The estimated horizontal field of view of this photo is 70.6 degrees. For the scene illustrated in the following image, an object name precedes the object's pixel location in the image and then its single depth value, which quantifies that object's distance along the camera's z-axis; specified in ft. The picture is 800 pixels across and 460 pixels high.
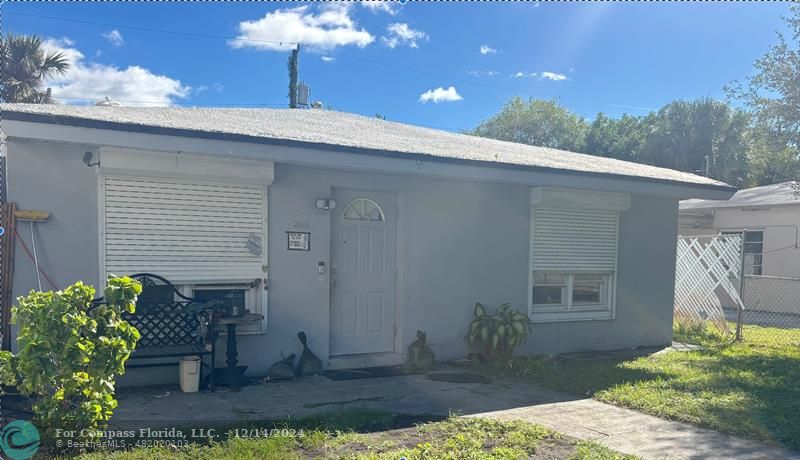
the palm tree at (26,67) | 54.08
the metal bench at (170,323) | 19.57
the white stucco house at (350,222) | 19.52
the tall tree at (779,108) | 32.60
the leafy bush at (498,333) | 25.75
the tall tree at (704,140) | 88.74
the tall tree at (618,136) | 102.63
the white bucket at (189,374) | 19.63
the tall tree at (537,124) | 120.57
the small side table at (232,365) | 20.43
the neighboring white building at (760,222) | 48.52
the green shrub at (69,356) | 13.21
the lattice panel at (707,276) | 35.63
